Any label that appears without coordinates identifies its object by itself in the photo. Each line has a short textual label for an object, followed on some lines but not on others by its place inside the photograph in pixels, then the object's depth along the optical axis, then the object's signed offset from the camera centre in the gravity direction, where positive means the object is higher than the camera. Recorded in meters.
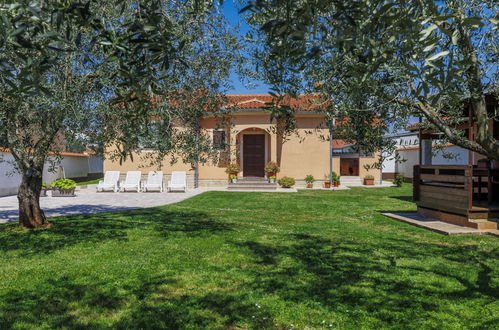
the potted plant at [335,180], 24.34 -0.45
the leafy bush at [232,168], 23.47 +0.31
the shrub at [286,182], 23.20 -0.55
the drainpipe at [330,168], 23.86 +0.29
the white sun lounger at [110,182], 21.33 -0.52
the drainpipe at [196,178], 24.00 -0.32
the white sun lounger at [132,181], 21.52 -0.46
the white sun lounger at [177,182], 21.30 -0.52
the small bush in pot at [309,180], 23.73 -0.47
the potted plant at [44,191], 18.94 -0.91
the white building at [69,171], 18.33 +0.15
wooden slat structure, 9.80 -0.68
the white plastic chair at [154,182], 21.58 -0.52
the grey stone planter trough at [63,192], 18.41 -0.94
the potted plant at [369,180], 26.69 -0.49
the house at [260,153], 23.48 +1.31
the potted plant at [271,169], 23.27 +0.25
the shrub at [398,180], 25.88 -0.48
